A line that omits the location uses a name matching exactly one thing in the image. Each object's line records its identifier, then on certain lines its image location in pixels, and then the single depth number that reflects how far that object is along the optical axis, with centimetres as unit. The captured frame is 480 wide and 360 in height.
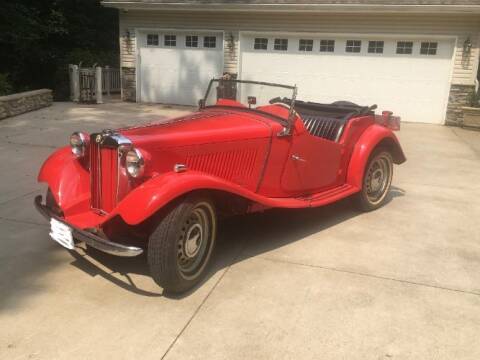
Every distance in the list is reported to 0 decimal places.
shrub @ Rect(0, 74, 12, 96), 1253
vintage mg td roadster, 324
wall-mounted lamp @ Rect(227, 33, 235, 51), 1385
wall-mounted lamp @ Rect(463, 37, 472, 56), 1176
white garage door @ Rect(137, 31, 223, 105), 1432
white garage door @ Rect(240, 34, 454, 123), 1230
